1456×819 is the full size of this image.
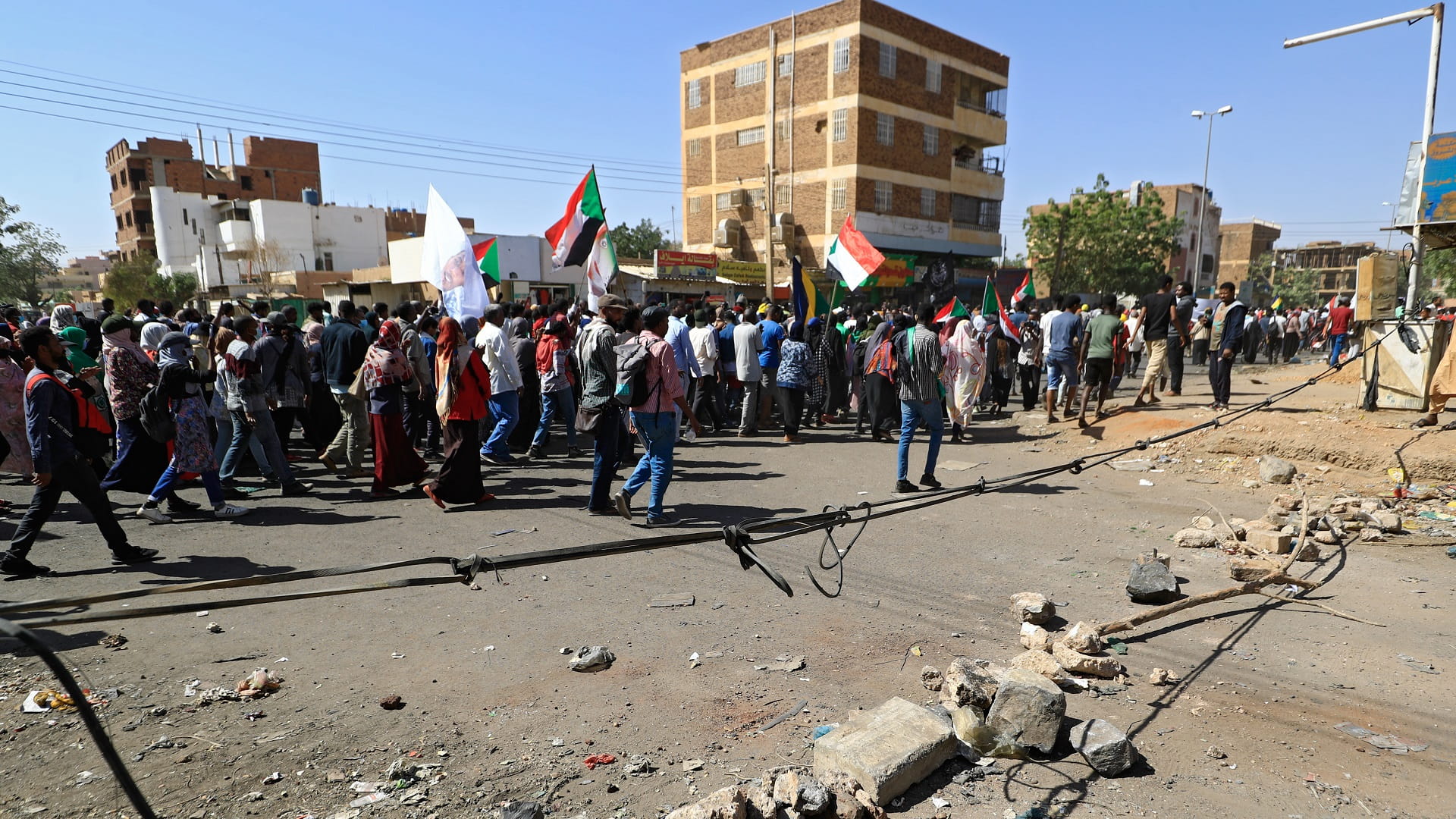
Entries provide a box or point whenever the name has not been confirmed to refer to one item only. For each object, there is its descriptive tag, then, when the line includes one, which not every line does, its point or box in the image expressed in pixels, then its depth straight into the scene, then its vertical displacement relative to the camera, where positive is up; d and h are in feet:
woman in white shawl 30.50 -2.97
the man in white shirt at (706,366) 35.45 -3.12
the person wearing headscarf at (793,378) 34.68 -3.64
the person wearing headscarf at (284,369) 26.53 -2.44
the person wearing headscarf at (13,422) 18.75 -3.03
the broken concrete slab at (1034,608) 14.34 -5.81
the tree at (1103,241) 137.49 +10.06
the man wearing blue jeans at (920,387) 23.79 -2.77
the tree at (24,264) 108.58 +5.33
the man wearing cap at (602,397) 21.63 -2.79
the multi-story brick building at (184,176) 192.34 +31.62
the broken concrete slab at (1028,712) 10.27 -5.59
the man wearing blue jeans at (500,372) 27.27 -2.62
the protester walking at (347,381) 26.55 -2.97
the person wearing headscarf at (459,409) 22.34 -3.20
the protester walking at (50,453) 15.96 -3.20
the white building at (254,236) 159.43 +14.13
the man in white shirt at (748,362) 34.81 -2.96
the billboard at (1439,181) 30.55 +4.57
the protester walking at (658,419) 20.33 -3.25
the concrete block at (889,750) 9.34 -5.68
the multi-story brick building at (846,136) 111.86 +25.08
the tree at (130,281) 151.12 +3.49
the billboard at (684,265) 100.42 +4.25
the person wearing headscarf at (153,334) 27.14 -1.23
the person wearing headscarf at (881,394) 32.96 -4.37
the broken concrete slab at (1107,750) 9.87 -5.83
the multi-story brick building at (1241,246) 264.72 +17.30
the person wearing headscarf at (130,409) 19.89 -2.89
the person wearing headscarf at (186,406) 19.93 -2.82
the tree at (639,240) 164.04 +12.74
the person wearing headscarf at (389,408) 22.88 -3.29
